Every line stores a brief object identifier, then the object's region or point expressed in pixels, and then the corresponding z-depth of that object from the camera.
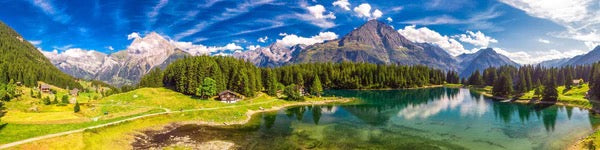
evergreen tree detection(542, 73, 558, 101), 112.47
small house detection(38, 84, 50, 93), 170.98
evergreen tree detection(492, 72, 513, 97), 134.50
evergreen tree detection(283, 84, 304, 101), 125.19
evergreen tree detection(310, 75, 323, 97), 137.15
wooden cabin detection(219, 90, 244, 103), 109.69
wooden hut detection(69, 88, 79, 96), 178.16
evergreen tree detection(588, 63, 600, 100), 106.52
